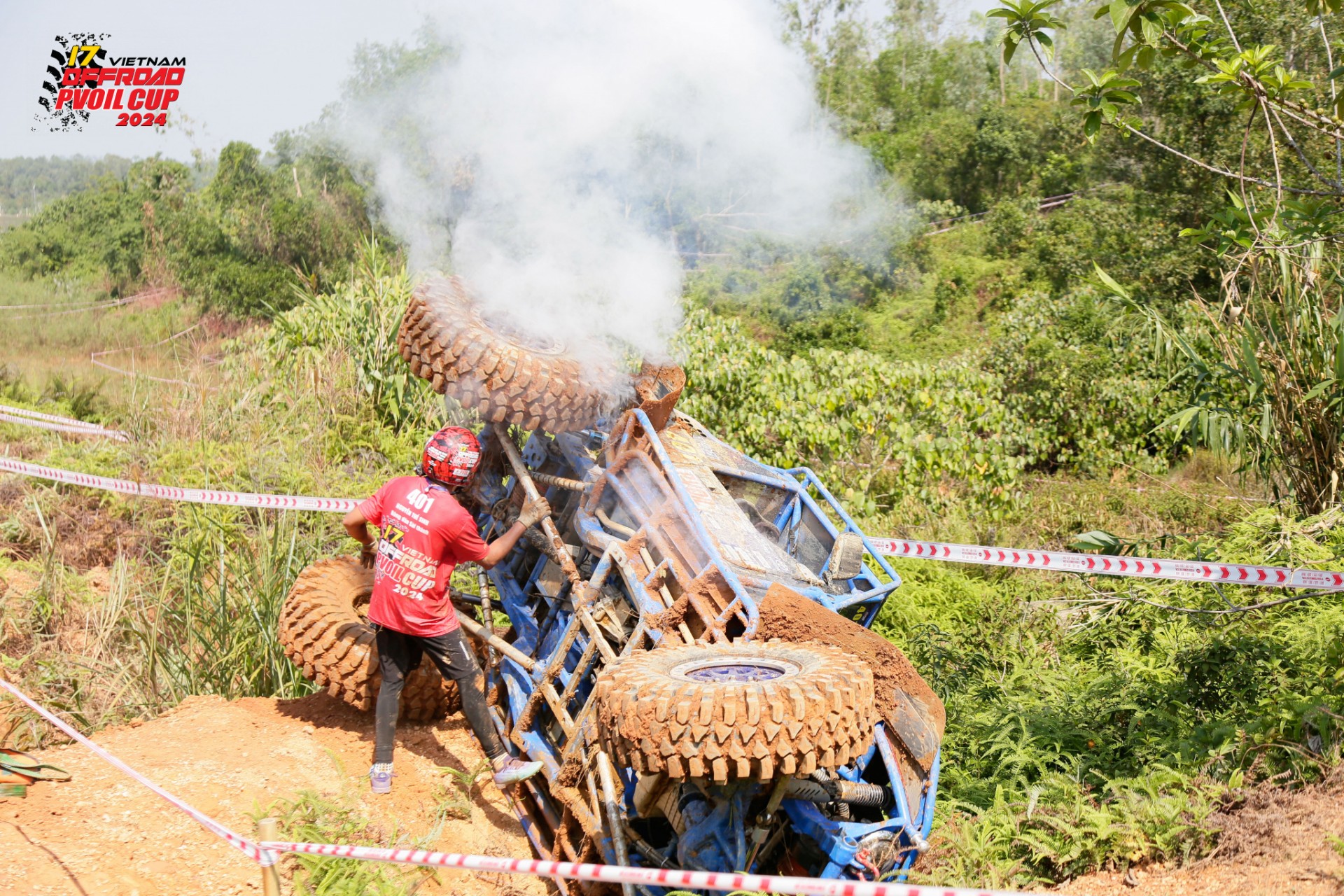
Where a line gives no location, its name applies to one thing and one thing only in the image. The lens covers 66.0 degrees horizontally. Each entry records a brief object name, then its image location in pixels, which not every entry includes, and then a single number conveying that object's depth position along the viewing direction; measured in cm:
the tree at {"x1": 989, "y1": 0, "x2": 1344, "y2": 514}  497
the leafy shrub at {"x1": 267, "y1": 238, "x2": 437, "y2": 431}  1134
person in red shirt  501
